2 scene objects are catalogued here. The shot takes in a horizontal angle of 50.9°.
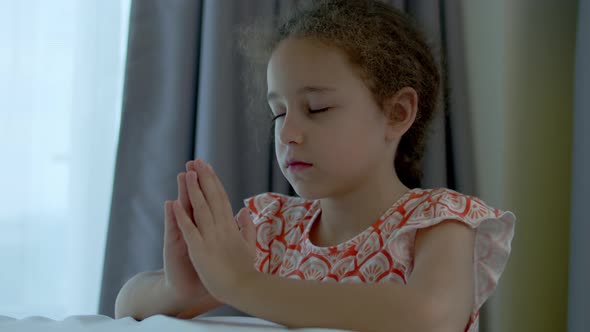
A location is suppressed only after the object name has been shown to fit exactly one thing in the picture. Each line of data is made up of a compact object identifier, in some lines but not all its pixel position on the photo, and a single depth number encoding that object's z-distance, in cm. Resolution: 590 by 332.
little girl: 77
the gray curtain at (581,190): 105
